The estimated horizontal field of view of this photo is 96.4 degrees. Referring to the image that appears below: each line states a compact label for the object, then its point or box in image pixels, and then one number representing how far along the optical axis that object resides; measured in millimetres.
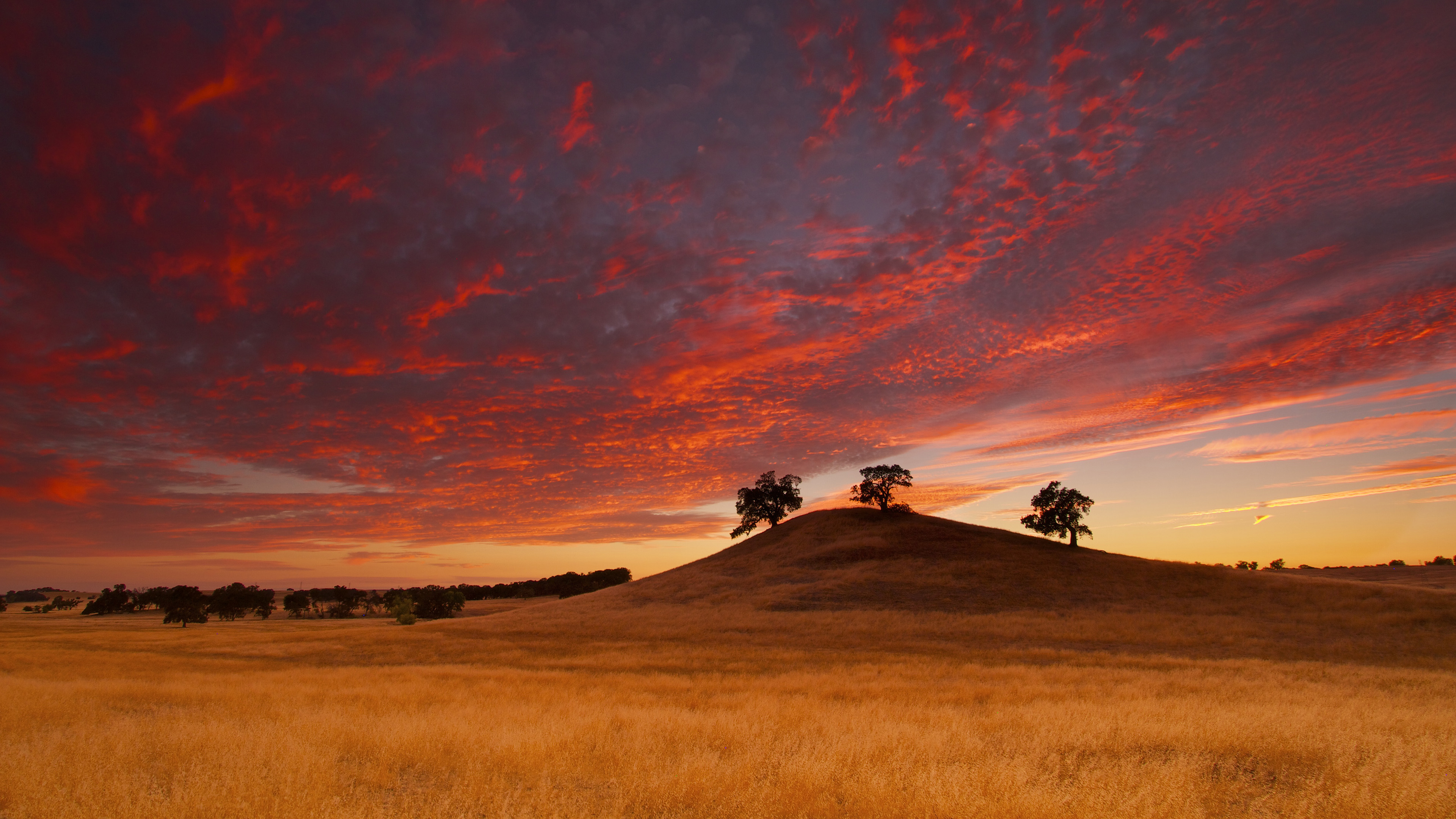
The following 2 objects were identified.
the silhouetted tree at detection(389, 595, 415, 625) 71625
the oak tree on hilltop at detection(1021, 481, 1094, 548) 66625
